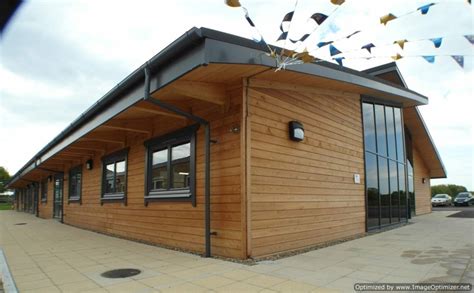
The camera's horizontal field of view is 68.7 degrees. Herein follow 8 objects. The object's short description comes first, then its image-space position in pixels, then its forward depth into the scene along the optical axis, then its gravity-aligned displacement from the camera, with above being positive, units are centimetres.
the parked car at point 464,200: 2854 -156
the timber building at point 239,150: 517 +65
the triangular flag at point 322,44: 399 +159
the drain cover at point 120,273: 451 -122
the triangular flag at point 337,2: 322 +167
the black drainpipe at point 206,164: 548 +29
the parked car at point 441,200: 2886 -160
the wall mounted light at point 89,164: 1157 +61
